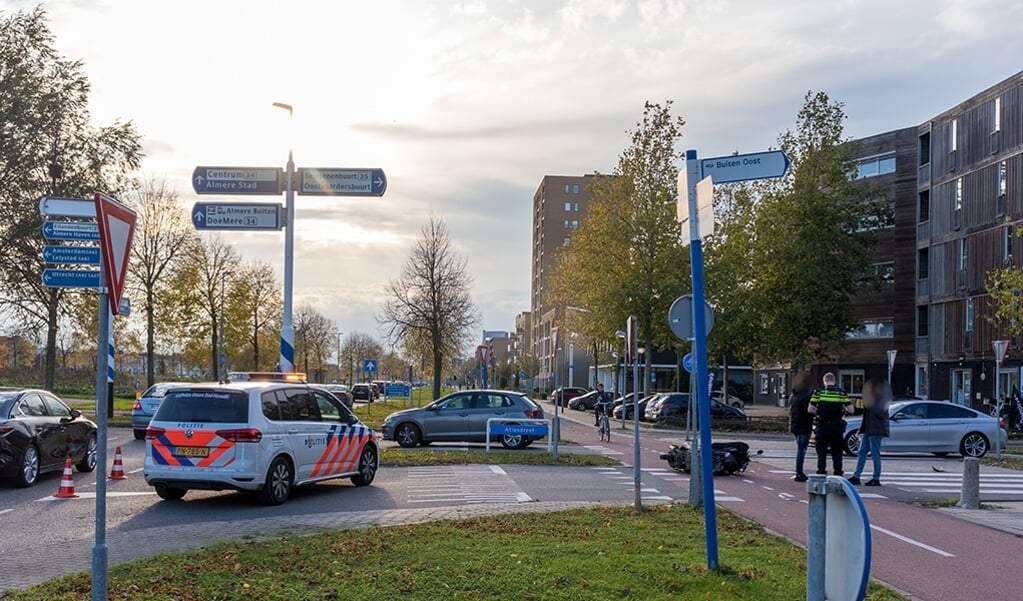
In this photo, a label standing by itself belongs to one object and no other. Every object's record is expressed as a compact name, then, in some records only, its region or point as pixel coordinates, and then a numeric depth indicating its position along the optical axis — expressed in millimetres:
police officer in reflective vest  16797
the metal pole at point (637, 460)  12320
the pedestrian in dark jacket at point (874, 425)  17188
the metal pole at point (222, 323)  44656
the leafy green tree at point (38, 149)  26891
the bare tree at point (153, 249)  40656
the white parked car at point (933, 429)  23859
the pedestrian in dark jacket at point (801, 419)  17859
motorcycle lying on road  18547
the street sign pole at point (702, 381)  7875
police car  13164
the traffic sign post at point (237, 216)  19938
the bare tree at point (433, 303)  46906
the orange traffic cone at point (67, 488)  14156
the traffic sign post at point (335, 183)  20703
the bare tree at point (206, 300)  49219
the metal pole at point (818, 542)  4602
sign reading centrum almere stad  20406
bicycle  29886
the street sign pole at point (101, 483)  5769
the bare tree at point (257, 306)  53031
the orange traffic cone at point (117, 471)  16609
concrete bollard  14523
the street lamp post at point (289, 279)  21203
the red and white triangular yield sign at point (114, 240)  5809
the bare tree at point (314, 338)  75000
